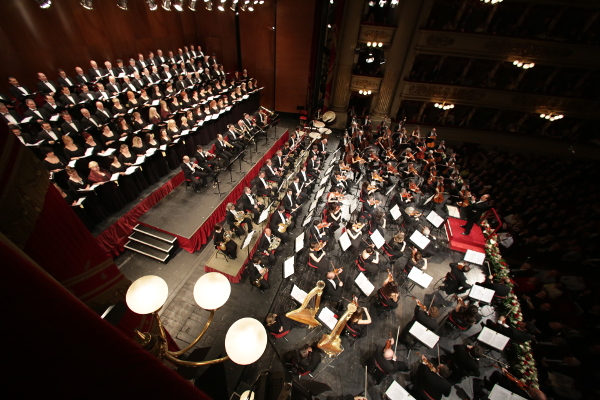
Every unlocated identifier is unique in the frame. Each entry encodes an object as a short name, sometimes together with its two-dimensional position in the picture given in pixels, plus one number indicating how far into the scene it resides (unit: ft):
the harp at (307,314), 17.09
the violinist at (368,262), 21.53
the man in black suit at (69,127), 24.18
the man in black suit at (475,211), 27.86
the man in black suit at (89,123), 25.66
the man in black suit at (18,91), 24.92
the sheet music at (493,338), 17.79
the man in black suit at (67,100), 27.20
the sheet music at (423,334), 17.15
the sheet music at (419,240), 23.04
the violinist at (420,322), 18.29
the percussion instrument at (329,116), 50.03
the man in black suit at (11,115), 20.93
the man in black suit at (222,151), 32.55
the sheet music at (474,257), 22.04
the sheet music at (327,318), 18.03
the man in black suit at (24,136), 21.10
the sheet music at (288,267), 19.45
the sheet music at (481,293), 19.74
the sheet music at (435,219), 25.59
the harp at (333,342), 16.83
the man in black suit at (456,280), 21.42
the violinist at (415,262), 22.84
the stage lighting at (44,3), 18.53
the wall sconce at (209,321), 5.71
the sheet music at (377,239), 22.05
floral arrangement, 18.39
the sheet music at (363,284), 19.75
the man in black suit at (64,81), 29.10
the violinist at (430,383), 15.39
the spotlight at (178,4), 25.70
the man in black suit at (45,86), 27.52
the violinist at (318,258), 22.24
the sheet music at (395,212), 26.87
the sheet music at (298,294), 18.75
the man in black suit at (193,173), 28.48
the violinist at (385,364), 16.06
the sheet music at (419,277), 20.29
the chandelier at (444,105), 48.37
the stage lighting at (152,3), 24.22
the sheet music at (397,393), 14.90
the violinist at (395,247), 23.81
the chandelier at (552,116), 46.29
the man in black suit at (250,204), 26.30
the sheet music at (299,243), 20.80
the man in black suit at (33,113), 23.50
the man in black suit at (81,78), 31.24
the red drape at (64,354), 1.38
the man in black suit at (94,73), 32.51
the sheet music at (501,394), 15.20
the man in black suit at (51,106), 25.50
